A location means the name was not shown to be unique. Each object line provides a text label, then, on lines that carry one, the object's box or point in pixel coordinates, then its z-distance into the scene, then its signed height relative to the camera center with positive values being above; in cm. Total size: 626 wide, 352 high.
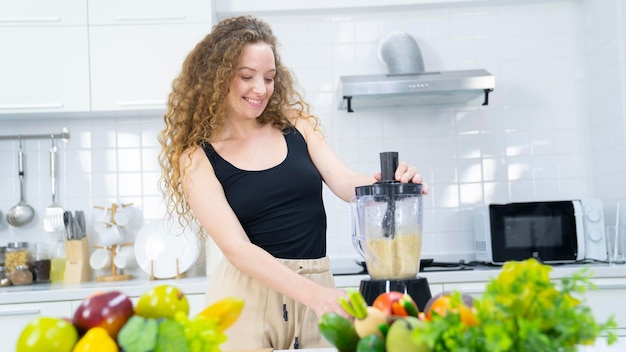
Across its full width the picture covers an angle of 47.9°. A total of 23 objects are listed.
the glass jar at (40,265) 292 -24
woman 155 +6
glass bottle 296 -26
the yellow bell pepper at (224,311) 82 -13
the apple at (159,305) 79 -11
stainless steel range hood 268 +41
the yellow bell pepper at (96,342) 74 -15
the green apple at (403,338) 75 -16
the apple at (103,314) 78 -12
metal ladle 304 -2
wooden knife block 288 -23
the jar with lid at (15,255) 288 -20
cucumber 84 -16
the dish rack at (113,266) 289 -26
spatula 300 -4
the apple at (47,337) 74 -14
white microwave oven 265 -16
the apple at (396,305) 88 -14
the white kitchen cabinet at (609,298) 243 -39
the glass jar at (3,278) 285 -28
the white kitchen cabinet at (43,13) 280 +77
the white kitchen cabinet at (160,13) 282 +76
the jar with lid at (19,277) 286 -28
